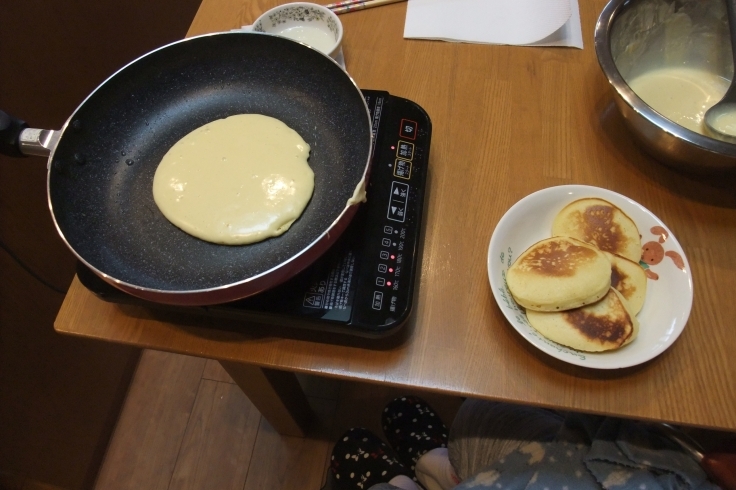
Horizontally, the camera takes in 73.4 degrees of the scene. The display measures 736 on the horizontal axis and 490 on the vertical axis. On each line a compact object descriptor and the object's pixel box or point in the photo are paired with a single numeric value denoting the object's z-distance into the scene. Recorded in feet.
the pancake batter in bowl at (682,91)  2.21
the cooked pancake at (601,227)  1.89
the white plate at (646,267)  1.69
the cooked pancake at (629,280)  1.79
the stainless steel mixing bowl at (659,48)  1.93
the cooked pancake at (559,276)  1.71
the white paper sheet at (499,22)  2.60
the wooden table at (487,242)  1.73
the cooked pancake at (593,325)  1.68
